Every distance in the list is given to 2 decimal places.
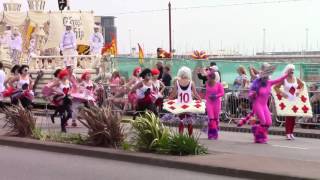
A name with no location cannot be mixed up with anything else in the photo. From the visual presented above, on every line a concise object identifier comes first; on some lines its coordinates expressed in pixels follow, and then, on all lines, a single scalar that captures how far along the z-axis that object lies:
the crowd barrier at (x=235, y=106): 20.70
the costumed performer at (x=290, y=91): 17.39
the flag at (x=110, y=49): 37.25
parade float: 39.16
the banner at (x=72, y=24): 39.94
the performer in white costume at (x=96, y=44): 34.53
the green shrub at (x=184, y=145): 12.64
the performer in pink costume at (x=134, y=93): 18.50
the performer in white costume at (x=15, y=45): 34.22
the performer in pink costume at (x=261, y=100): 16.11
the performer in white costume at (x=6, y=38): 35.14
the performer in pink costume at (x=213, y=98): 16.48
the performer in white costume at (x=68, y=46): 31.67
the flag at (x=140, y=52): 38.84
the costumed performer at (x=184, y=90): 16.23
